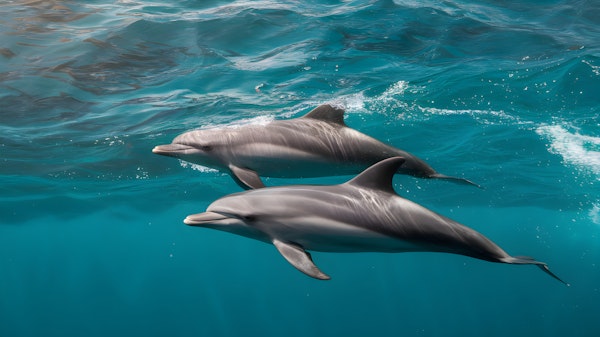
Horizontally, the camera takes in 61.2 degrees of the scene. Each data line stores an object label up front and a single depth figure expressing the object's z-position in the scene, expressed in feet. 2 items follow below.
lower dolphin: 13.01
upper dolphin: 15.69
